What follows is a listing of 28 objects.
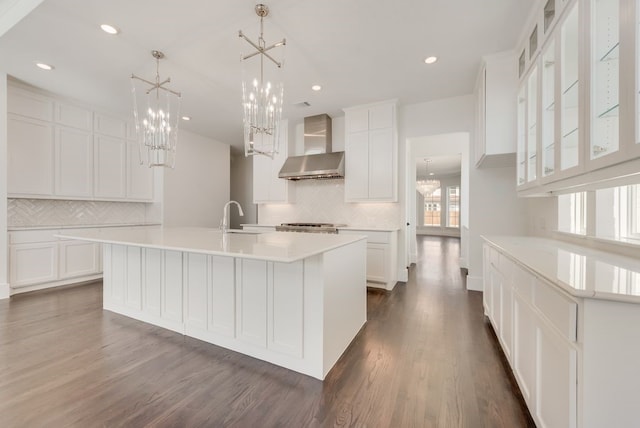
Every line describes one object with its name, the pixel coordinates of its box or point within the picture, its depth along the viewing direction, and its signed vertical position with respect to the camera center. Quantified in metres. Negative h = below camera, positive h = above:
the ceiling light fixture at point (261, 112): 2.17 +0.92
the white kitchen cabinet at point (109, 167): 4.36 +0.80
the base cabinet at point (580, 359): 0.84 -0.54
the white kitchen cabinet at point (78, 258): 3.96 -0.75
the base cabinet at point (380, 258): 3.81 -0.67
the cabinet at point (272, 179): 5.06 +0.68
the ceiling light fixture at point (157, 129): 2.79 +0.93
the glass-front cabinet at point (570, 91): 1.52 +0.77
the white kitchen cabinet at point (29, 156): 3.48 +0.79
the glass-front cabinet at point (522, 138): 2.43 +0.74
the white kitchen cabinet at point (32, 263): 3.50 -0.73
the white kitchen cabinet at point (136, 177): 4.80 +0.68
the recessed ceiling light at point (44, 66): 3.03 +1.76
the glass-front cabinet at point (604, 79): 1.19 +0.67
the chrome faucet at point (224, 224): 2.92 -0.14
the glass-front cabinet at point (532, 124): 2.16 +0.78
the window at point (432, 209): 11.51 +0.20
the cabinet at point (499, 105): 2.76 +1.19
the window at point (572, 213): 2.08 +0.01
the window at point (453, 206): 10.95 +0.33
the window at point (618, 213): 1.60 +0.01
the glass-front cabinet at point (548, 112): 1.86 +0.77
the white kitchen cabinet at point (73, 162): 3.91 +0.80
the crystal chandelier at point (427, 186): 8.92 +0.98
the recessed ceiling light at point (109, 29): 2.38 +1.74
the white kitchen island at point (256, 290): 1.79 -0.65
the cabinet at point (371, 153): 4.08 +0.99
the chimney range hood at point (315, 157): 4.46 +1.03
